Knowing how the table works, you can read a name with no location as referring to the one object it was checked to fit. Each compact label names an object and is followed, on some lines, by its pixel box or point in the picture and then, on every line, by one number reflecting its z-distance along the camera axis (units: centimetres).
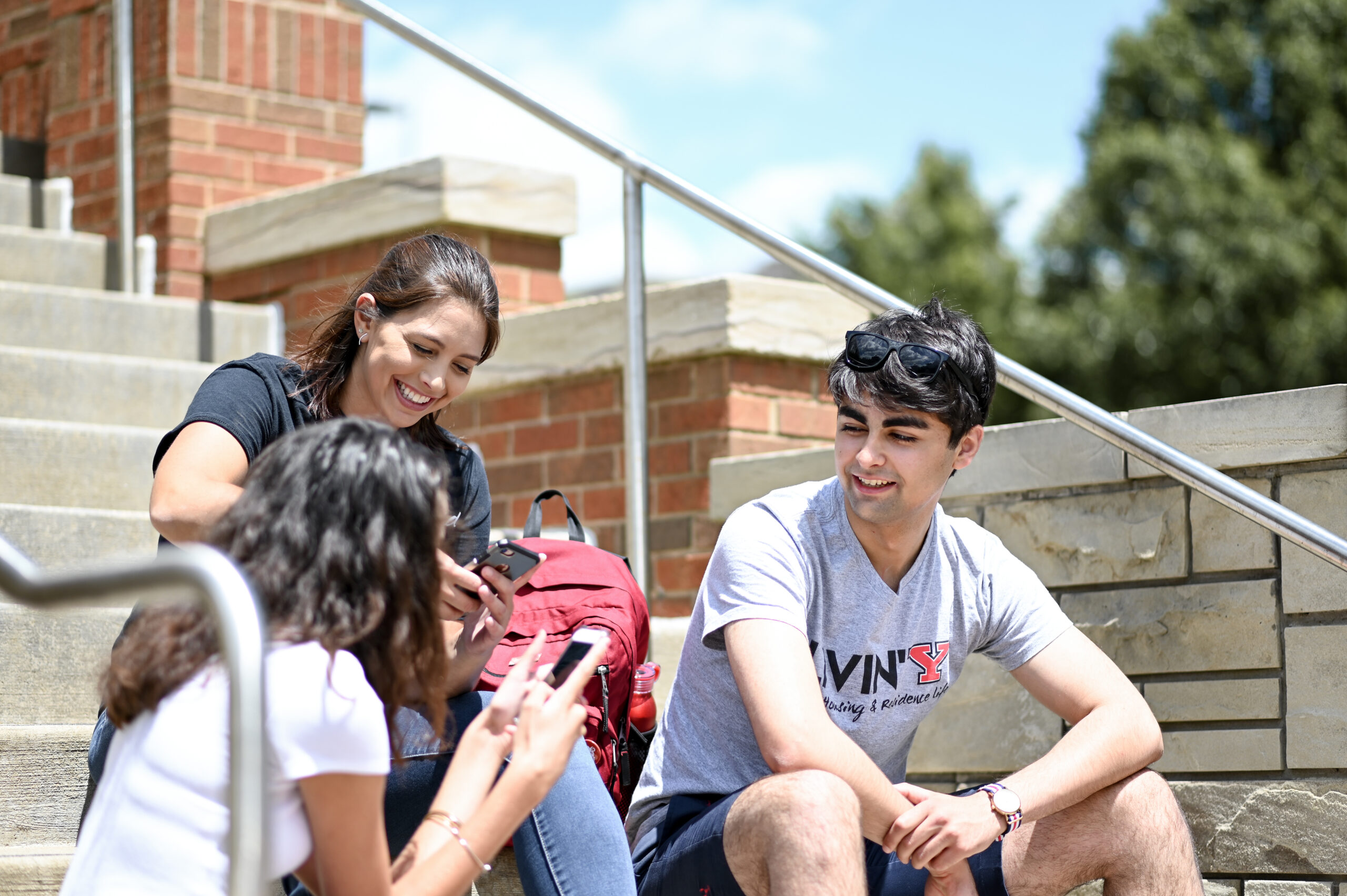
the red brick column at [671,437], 389
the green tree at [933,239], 2564
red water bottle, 267
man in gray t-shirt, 223
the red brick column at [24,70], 526
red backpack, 243
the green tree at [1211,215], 1603
